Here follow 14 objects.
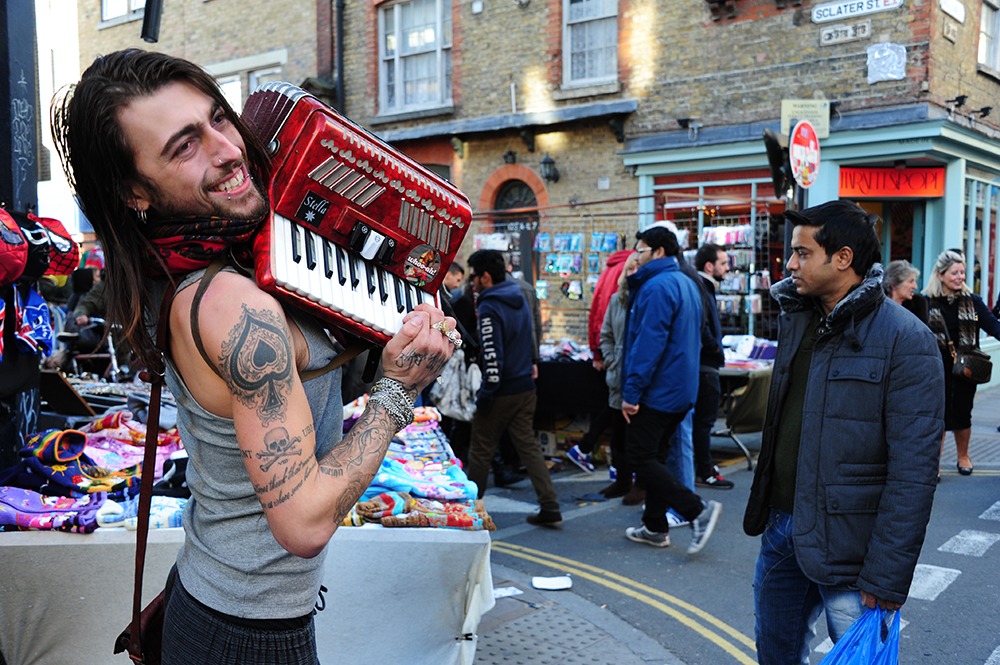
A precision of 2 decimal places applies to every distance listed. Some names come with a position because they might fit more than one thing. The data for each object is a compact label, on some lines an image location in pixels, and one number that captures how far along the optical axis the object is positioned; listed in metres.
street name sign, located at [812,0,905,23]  10.54
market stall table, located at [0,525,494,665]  3.16
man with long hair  1.38
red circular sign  7.38
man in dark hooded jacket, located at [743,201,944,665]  2.47
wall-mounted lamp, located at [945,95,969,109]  10.52
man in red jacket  7.69
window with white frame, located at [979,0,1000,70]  12.09
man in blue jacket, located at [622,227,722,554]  5.30
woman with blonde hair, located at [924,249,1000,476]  7.38
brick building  10.75
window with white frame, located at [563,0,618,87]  13.05
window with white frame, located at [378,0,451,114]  14.93
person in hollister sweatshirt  6.01
